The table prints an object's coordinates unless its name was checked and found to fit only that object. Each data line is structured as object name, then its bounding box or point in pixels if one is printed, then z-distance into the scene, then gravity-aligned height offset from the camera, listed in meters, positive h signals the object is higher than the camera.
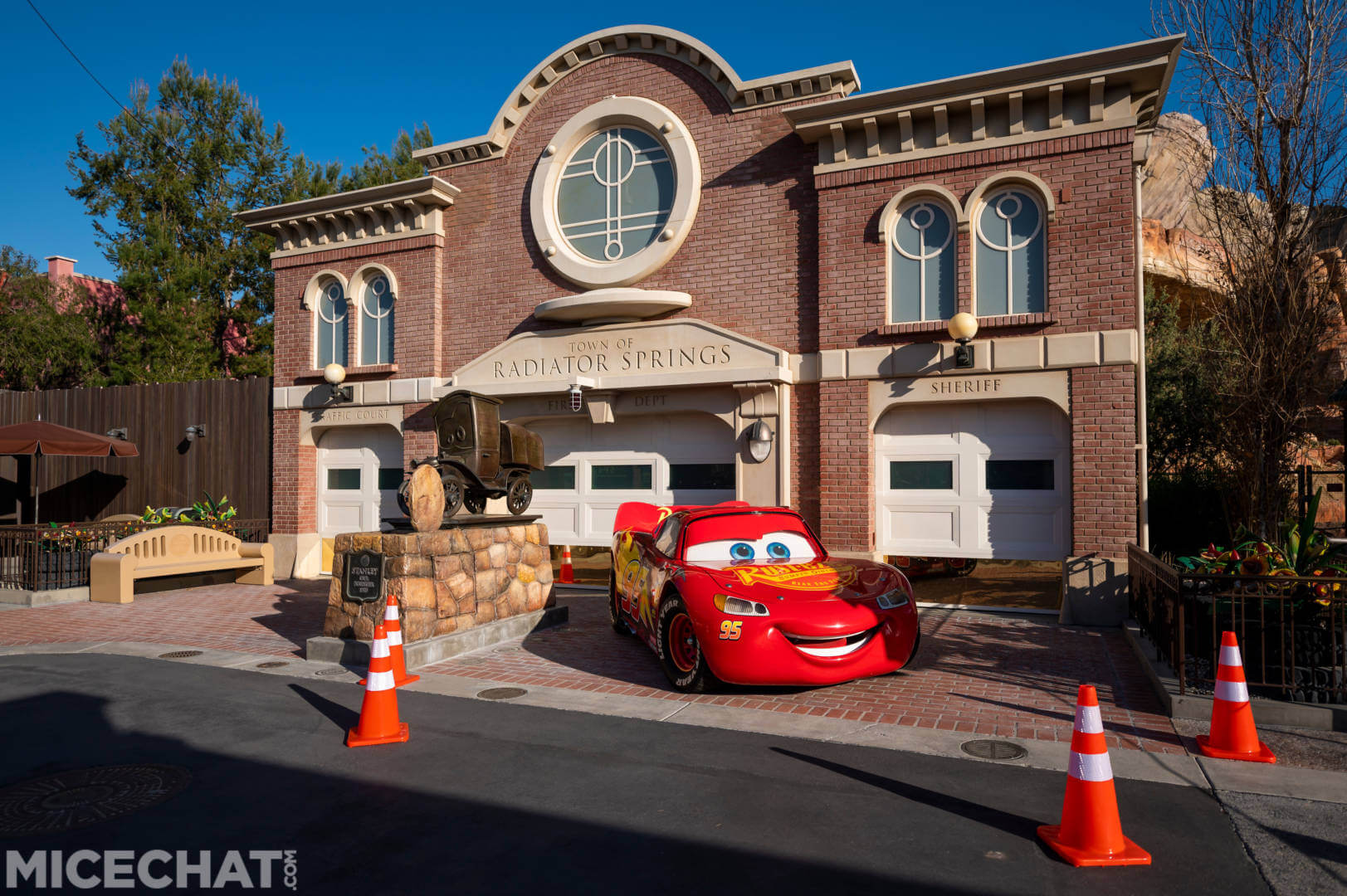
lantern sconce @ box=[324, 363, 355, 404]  14.51 +1.61
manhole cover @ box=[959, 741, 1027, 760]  4.93 -1.73
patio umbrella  13.45 +0.53
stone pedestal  7.72 -1.09
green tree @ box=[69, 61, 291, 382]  26.38 +8.22
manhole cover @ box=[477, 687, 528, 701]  6.45 -1.78
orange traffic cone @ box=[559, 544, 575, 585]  13.64 -1.67
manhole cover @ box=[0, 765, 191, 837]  3.99 -1.70
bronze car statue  9.38 +0.23
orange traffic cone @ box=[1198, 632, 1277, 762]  4.81 -1.49
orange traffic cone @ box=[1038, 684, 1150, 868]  3.49 -1.48
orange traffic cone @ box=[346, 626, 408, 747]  5.25 -1.55
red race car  6.09 -1.05
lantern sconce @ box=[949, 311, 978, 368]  10.21 +1.73
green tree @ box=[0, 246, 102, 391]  26.81 +4.25
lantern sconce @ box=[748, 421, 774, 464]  11.62 +0.43
